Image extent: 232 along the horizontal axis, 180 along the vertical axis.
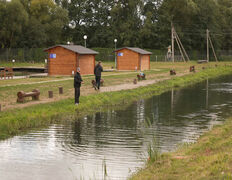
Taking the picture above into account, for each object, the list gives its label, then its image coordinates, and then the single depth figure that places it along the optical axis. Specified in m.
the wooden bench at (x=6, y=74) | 36.31
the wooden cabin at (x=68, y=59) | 37.66
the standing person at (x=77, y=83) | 20.26
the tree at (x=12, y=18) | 66.44
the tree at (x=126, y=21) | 78.12
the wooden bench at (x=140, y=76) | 35.56
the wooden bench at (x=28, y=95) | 20.41
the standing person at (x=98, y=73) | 26.69
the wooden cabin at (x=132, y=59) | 47.16
